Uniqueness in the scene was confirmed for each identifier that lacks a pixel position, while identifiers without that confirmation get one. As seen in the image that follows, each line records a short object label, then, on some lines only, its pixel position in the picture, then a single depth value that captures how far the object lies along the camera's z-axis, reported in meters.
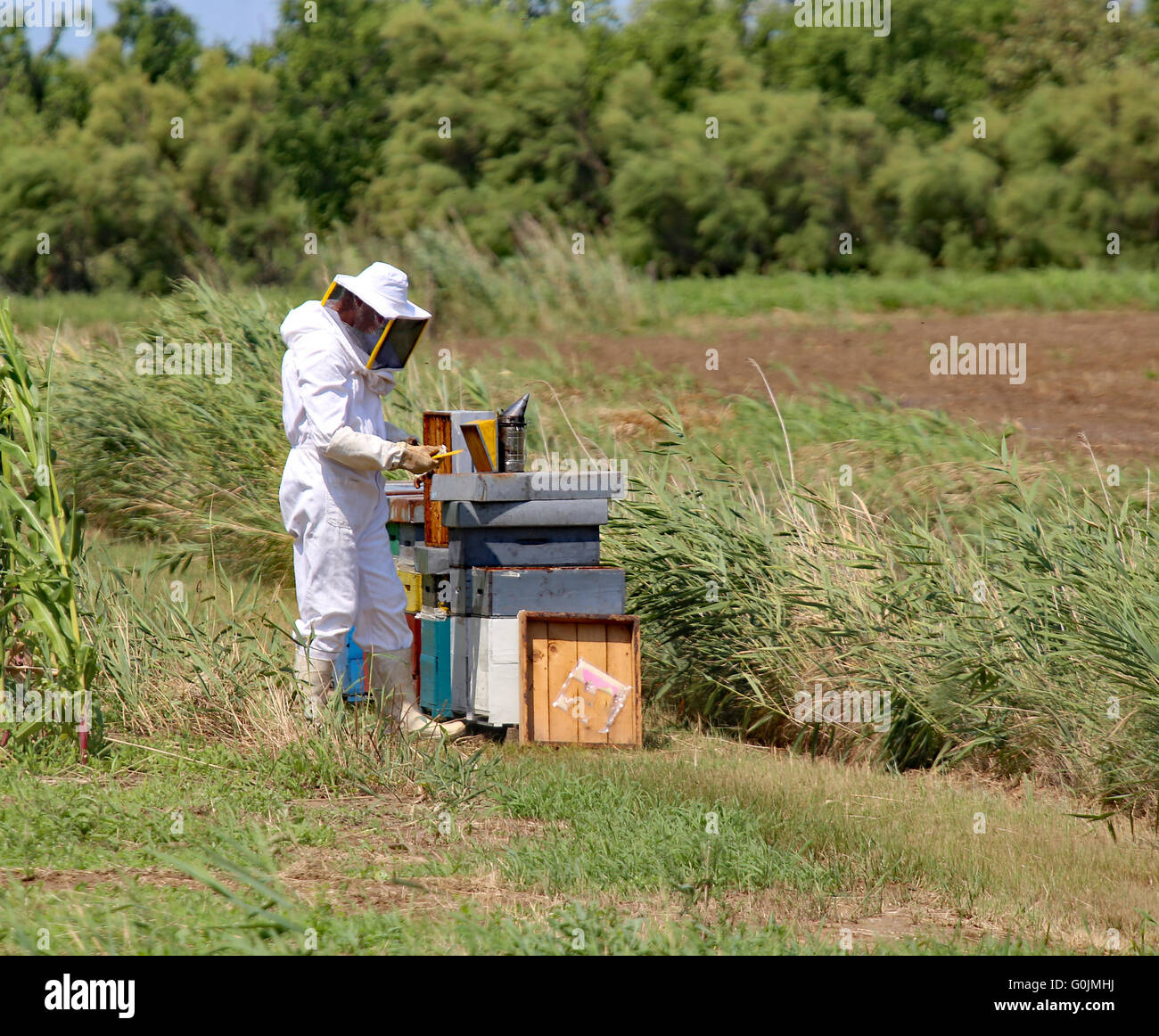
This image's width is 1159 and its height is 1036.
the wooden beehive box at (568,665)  12.71
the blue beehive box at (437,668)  13.44
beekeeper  11.91
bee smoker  13.02
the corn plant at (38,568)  10.95
